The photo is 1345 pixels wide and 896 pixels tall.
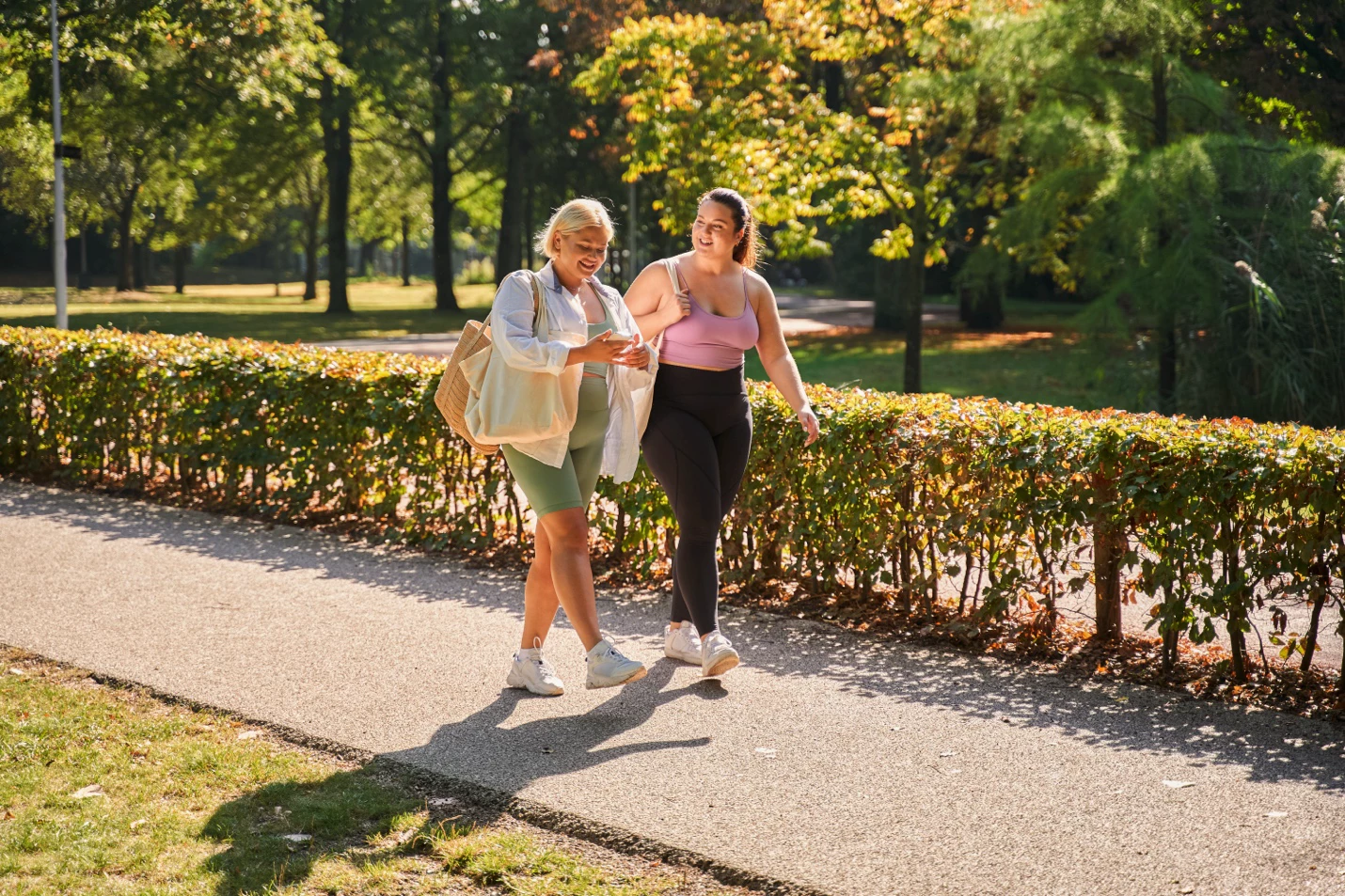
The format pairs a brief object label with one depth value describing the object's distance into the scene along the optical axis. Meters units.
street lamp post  19.86
